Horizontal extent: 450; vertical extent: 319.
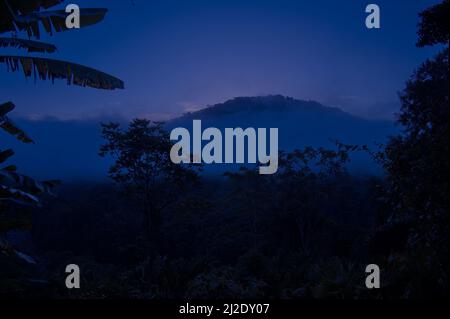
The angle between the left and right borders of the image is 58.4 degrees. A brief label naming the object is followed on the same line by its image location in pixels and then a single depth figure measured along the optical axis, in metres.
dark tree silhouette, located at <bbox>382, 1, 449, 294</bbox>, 3.95
